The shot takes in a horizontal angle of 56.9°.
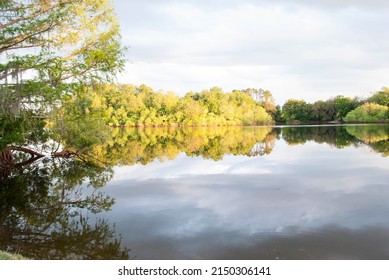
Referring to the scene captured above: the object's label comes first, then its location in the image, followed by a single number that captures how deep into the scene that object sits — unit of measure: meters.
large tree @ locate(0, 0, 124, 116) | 10.18
